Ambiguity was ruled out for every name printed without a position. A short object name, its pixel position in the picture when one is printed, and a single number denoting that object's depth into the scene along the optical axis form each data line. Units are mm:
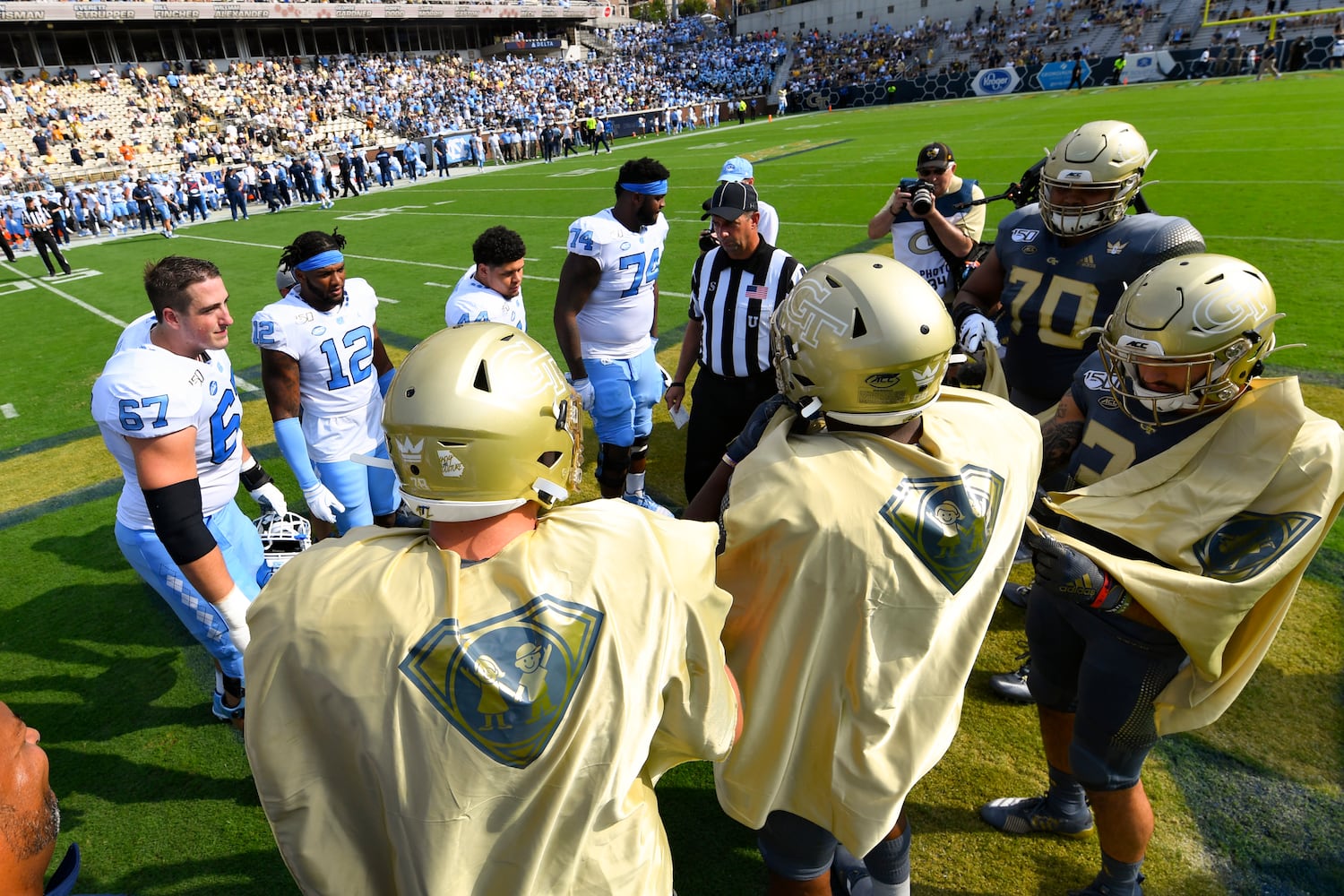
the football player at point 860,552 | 1870
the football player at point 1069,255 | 3473
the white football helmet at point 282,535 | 4535
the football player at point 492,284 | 4309
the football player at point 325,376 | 4016
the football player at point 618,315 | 4848
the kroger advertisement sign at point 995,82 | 35219
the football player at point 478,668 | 1451
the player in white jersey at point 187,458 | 2963
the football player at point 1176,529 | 2090
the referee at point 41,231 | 16625
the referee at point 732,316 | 3930
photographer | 5242
